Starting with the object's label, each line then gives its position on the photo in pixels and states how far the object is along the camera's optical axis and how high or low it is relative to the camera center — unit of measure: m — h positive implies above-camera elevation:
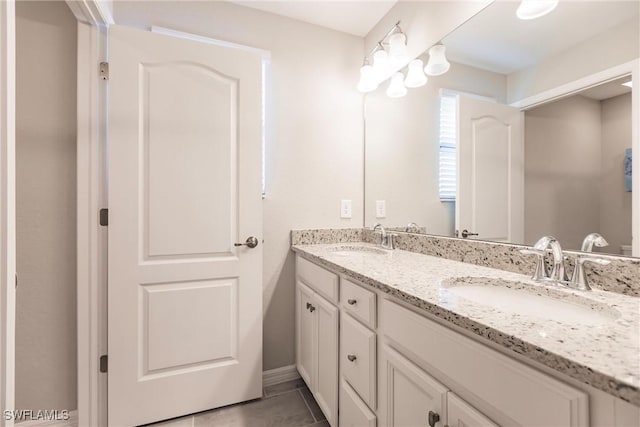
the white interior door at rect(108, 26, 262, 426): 1.40 -0.07
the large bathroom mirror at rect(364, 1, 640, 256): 0.84 +0.33
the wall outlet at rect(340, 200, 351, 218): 1.99 +0.03
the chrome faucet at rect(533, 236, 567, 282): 0.86 -0.13
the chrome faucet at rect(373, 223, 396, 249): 1.73 -0.17
